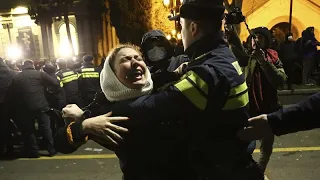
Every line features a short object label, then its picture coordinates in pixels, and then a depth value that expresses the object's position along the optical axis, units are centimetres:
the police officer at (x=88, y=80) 688
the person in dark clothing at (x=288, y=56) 1062
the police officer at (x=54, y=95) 667
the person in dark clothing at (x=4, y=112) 636
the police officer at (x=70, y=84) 695
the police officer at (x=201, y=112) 155
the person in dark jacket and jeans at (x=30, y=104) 621
